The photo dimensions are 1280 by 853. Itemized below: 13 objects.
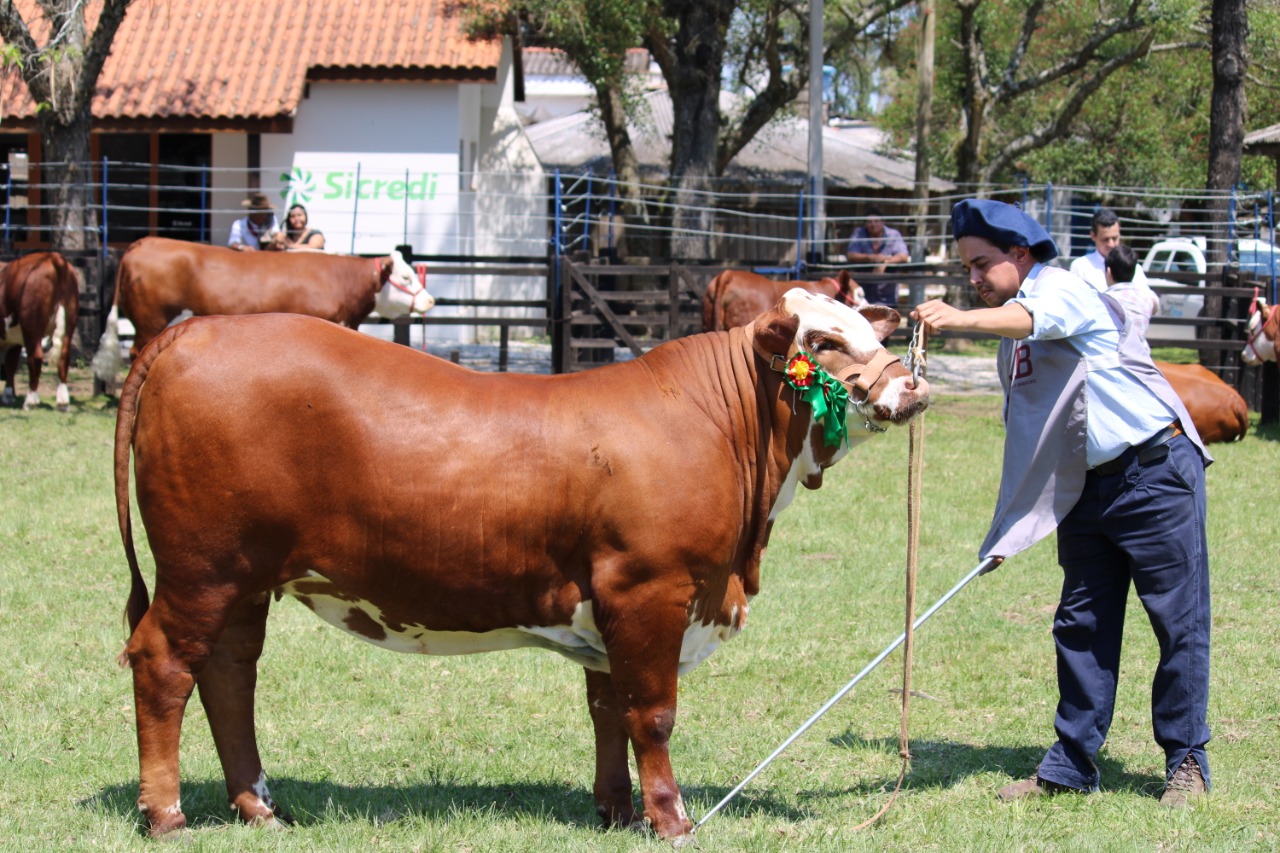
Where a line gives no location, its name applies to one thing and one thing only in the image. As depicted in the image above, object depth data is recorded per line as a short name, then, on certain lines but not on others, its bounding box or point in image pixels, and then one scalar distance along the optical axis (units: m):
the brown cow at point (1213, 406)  12.90
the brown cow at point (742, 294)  14.46
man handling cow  4.79
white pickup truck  22.62
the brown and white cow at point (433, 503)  4.01
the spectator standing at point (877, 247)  18.22
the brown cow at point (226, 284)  13.20
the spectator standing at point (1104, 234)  10.11
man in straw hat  14.83
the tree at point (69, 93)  15.55
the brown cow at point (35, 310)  13.80
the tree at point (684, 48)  20.50
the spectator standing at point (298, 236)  14.41
